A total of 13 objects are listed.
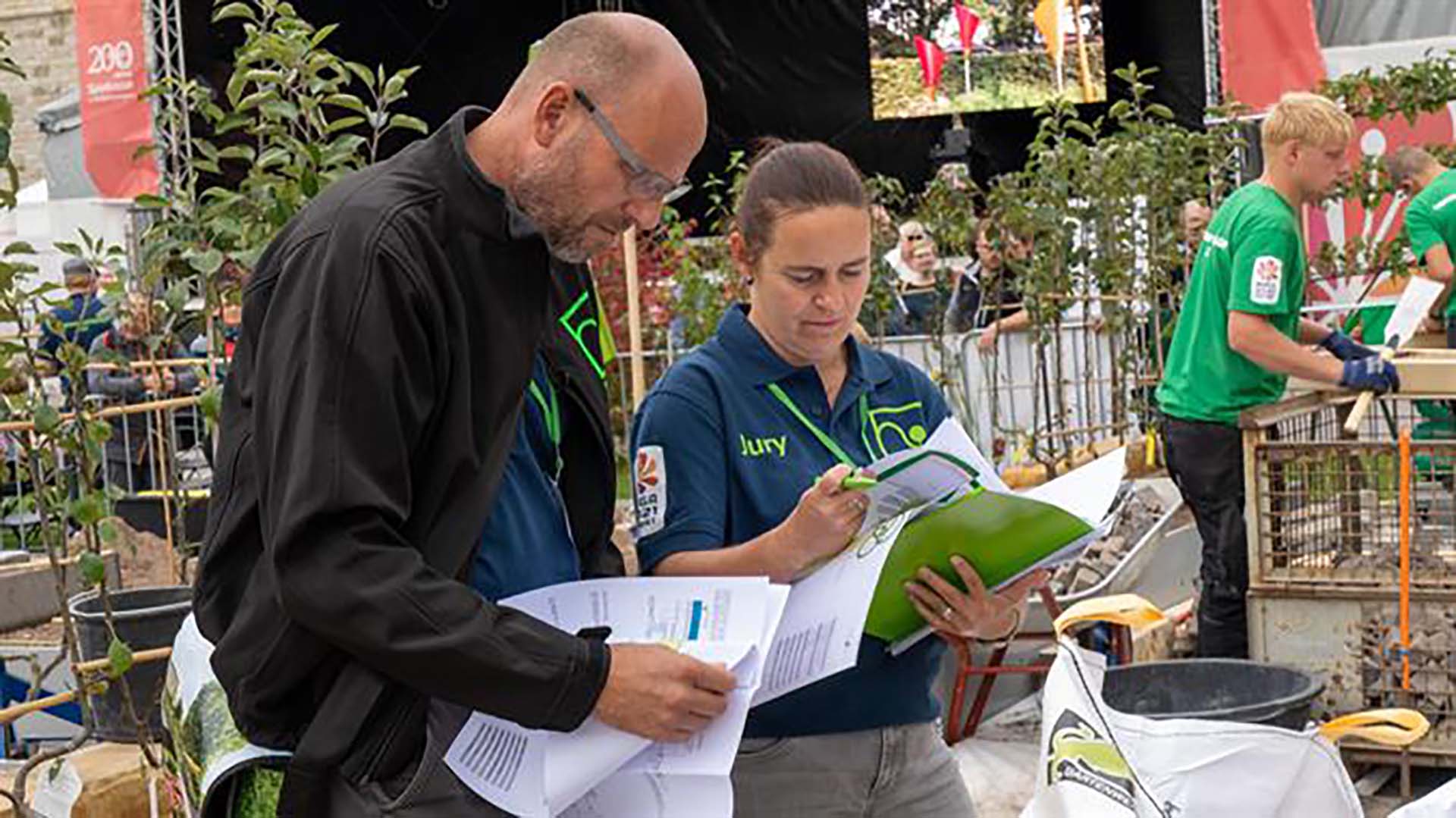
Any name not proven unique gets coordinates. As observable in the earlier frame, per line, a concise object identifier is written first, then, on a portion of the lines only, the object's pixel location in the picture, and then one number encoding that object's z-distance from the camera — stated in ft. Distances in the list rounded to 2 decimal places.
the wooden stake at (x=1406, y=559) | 12.71
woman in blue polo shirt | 7.38
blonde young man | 15.94
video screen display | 47.50
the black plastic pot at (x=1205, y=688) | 11.57
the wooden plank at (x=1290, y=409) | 14.83
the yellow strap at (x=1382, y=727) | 8.52
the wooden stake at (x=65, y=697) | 12.62
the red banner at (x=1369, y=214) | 29.86
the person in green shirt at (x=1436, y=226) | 23.30
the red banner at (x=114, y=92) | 41.47
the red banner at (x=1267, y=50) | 34.01
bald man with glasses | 5.14
